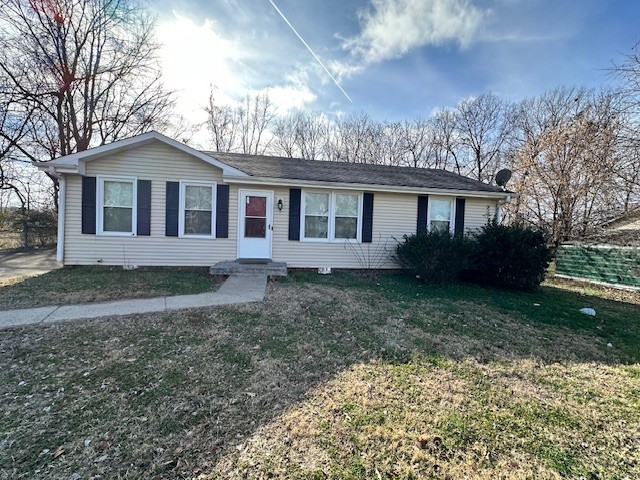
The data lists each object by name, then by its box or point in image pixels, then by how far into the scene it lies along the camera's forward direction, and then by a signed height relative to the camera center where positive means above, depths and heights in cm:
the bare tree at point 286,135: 2489 +811
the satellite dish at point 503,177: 1024 +213
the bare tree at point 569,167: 826 +284
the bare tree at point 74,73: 1370 +773
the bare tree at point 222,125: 2353 +835
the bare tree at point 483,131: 2339 +866
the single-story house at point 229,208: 789 +65
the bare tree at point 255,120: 2450 +916
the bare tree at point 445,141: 2509 +807
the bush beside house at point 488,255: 805 -50
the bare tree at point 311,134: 2467 +821
